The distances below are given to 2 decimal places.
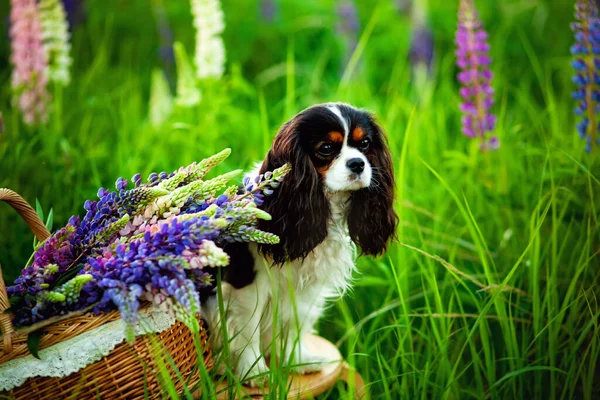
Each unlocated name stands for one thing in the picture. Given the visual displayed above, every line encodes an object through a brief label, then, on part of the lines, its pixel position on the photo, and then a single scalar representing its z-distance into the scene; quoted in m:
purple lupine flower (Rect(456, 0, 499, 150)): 3.57
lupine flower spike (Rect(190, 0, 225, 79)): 3.86
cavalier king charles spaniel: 2.20
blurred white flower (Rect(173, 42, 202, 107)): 3.83
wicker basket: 1.78
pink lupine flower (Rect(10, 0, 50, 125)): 3.87
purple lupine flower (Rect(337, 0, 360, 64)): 5.34
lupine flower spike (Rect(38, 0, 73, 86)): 4.04
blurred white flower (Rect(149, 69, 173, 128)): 4.30
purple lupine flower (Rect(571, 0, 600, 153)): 3.29
